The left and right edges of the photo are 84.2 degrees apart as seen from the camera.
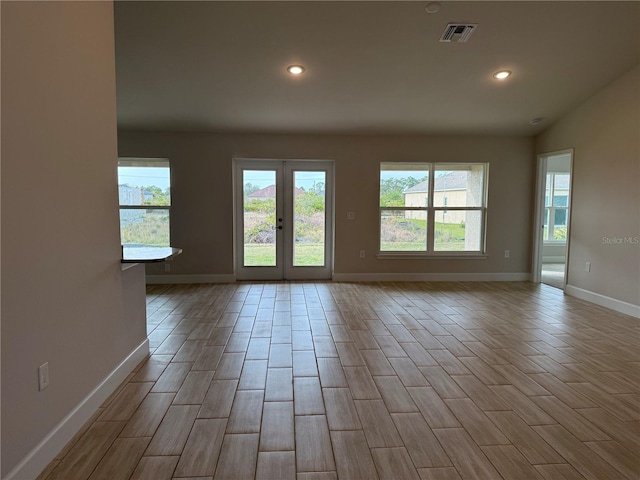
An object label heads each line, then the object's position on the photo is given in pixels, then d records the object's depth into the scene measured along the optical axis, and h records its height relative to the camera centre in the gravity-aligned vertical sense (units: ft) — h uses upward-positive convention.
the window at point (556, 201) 26.27 +1.13
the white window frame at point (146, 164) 17.75 +2.48
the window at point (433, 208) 19.25 +0.42
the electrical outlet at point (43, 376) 5.31 -2.48
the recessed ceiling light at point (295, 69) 12.47 +5.17
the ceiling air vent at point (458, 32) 10.52 +5.60
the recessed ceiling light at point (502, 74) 13.08 +5.28
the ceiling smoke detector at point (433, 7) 9.59 +5.69
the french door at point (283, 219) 18.81 -0.26
